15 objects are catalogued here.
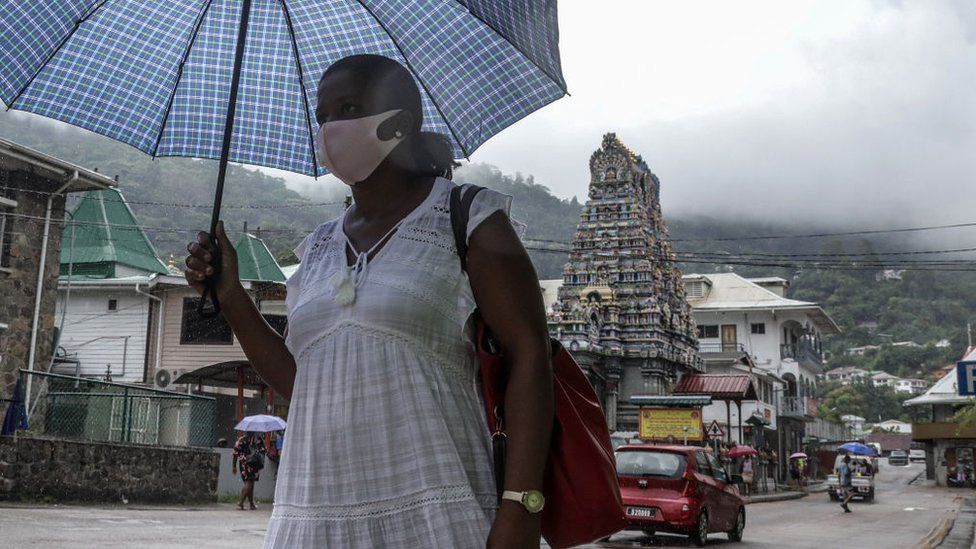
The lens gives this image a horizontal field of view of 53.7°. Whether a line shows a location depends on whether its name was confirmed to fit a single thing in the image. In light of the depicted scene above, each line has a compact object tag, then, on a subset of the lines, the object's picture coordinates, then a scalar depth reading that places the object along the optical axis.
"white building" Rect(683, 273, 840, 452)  54.91
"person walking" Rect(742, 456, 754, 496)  31.88
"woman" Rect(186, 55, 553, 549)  2.00
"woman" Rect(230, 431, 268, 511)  17.38
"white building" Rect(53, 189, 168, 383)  28.25
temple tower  31.78
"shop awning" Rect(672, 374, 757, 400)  31.89
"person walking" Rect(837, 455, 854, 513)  26.77
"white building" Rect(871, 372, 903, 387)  143.50
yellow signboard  26.14
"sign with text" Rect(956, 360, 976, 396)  14.33
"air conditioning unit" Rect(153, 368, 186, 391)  27.49
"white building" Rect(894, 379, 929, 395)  137.20
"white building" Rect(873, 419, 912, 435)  121.25
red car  14.27
